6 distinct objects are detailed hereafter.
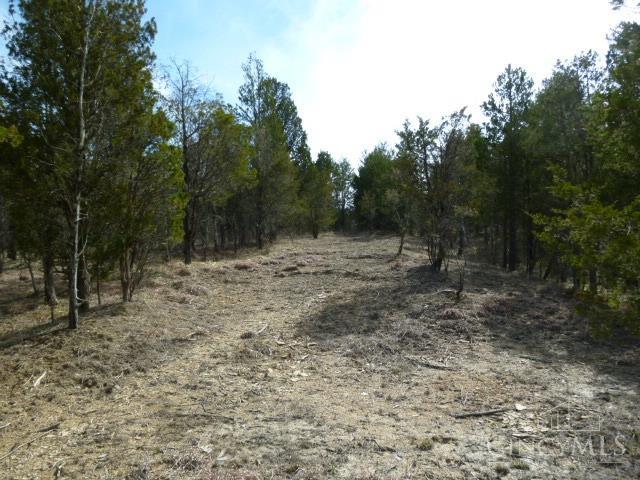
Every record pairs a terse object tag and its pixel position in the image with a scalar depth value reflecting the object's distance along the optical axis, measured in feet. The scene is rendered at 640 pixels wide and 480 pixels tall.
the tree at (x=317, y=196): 132.26
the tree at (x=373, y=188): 146.10
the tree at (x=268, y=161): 88.89
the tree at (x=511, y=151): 68.03
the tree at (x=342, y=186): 179.01
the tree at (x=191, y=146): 64.59
